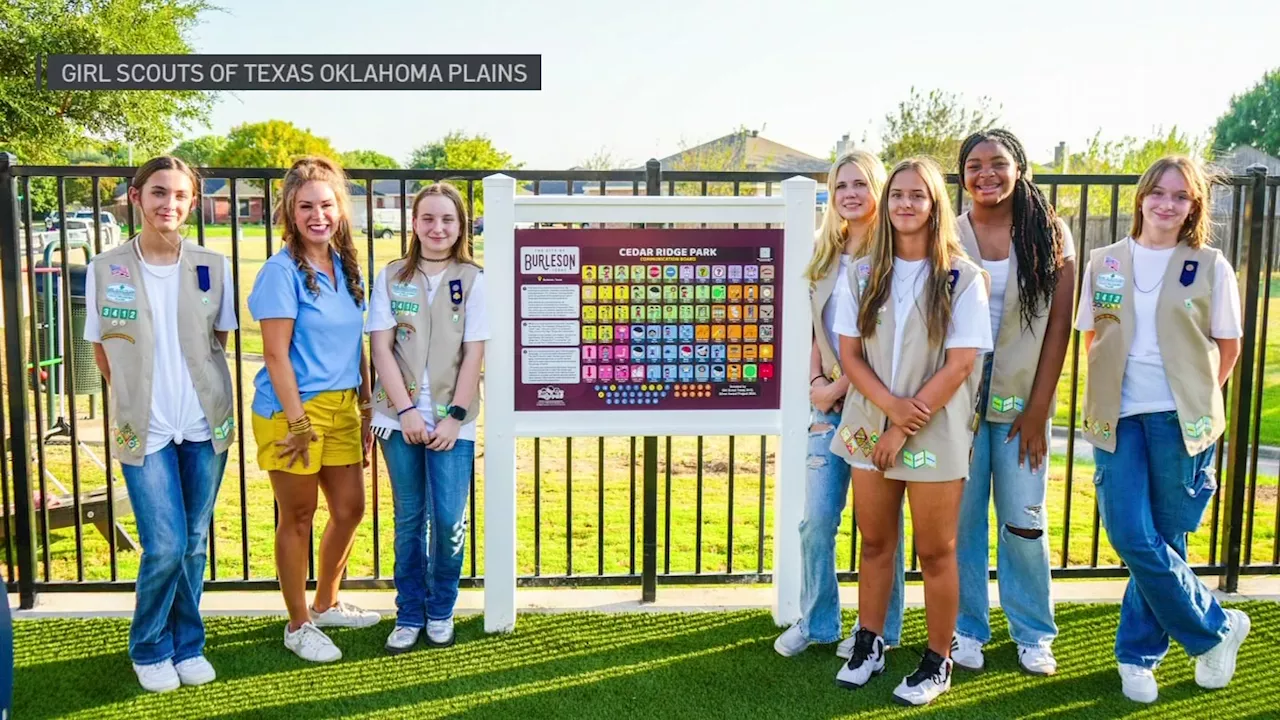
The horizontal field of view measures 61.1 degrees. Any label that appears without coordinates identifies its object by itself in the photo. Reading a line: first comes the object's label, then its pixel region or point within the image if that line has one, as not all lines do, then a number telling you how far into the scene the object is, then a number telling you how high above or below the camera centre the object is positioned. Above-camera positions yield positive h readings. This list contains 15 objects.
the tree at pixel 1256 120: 56.00 +9.99
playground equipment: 5.09 -0.39
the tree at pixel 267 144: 42.94 +6.77
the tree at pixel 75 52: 18.19 +4.12
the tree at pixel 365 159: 47.88 +7.00
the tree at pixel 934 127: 23.36 +3.94
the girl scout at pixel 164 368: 3.50 -0.21
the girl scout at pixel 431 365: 3.82 -0.21
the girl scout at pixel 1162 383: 3.49 -0.24
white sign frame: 4.03 -0.37
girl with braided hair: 3.58 -0.08
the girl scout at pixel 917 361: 3.35 -0.17
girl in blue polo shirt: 3.64 -0.21
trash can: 5.89 -0.21
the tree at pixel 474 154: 29.91 +4.33
